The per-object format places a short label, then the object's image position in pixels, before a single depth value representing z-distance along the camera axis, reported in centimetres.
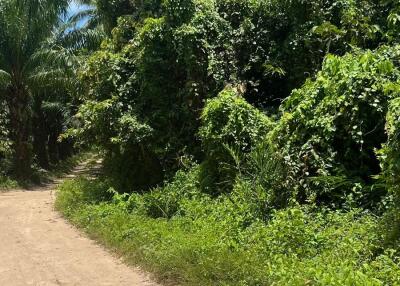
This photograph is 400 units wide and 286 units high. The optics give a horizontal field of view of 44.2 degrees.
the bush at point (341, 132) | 753
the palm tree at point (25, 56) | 1912
